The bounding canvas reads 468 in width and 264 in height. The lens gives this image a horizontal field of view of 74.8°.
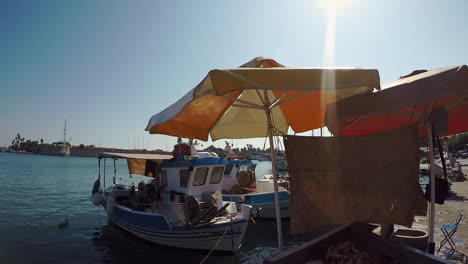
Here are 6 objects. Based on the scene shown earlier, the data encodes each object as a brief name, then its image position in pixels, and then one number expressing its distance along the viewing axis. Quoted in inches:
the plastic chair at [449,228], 289.4
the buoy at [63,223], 658.8
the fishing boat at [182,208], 410.6
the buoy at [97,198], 686.5
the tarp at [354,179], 160.1
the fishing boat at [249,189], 647.1
